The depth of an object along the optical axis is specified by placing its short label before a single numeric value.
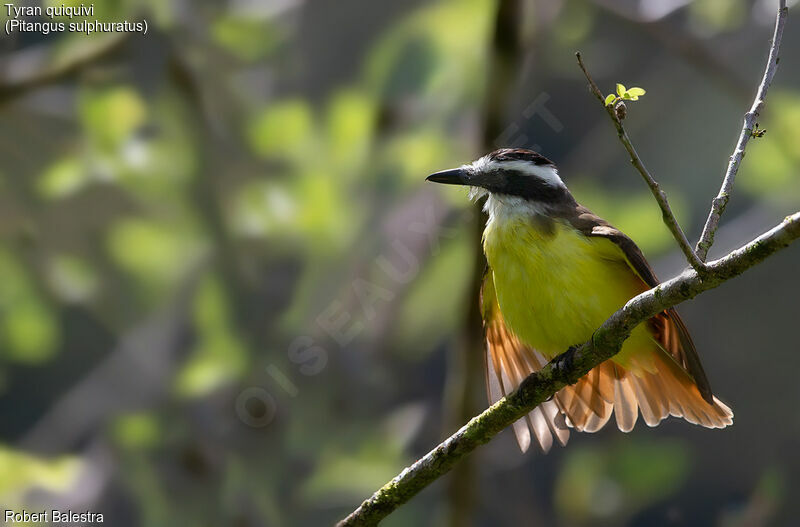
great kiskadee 6.39
